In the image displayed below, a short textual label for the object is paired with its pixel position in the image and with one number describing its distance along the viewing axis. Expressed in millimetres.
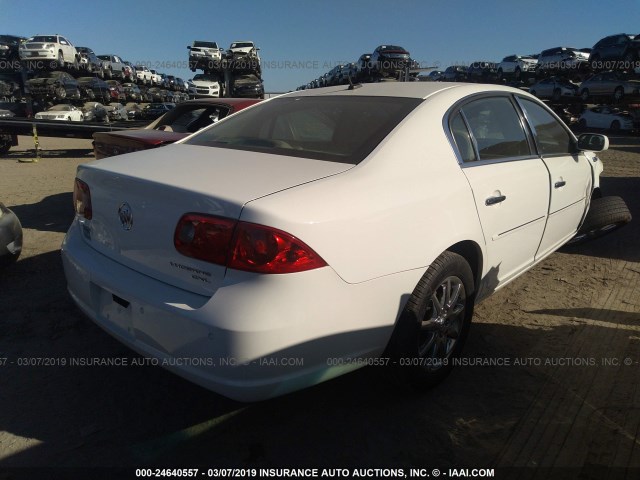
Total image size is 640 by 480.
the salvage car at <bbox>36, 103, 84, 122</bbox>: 19431
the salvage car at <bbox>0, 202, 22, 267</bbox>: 3852
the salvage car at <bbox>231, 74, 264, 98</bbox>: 24969
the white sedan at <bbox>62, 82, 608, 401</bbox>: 1781
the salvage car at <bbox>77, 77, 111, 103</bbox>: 27372
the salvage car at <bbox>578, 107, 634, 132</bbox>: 19594
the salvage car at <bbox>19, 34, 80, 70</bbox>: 25422
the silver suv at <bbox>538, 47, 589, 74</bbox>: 27766
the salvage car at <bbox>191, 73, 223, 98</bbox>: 27344
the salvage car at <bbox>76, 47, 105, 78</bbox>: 30375
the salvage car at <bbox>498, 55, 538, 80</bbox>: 31969
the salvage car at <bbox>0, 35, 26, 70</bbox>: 26016
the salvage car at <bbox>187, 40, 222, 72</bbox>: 28594
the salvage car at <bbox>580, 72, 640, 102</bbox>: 21547
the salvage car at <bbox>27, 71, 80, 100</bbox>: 23547
